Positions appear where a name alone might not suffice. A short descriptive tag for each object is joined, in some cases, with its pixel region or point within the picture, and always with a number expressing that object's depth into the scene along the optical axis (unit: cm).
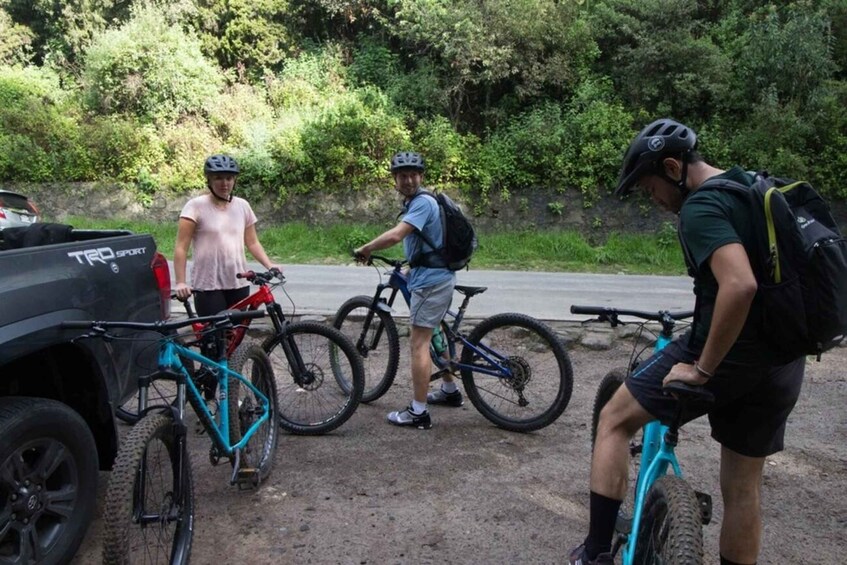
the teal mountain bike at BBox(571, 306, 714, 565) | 209
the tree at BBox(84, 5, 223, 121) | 1875
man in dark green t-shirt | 222
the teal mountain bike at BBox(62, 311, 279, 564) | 250
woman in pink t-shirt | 472
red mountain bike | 471
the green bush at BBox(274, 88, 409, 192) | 1612
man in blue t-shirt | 464
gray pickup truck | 262
